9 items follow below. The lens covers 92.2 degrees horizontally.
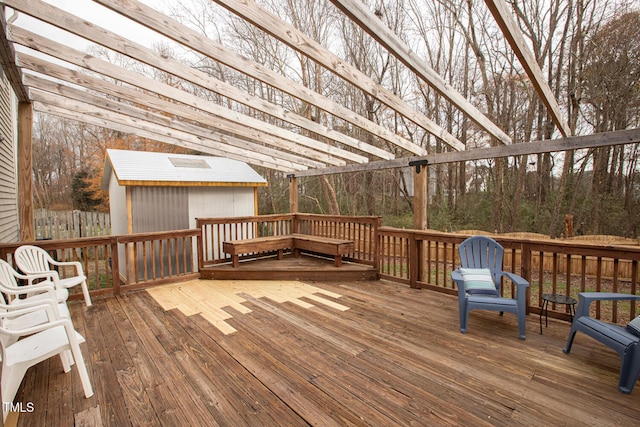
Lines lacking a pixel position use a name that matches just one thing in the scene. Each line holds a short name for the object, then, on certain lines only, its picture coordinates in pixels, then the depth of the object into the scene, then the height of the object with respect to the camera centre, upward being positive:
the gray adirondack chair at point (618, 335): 2.14 -1.04
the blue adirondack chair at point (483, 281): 2.99 -0.88
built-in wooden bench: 5.41 -0.85
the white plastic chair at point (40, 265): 3.36 -0.74
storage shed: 6.38 +0.23
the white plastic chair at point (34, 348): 1.87 -0.97
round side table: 2.96 -1.01
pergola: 2.64 +1.39
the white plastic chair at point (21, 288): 2.75 -0.79
